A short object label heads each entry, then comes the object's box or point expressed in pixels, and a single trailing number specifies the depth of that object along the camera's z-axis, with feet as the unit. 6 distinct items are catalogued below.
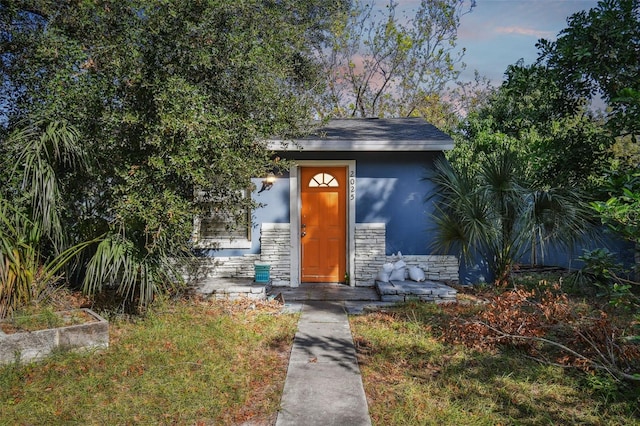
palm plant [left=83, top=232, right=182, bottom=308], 16.44
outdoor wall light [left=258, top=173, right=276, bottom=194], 25.82
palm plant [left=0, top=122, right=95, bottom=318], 16.08
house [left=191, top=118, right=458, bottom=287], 26.78
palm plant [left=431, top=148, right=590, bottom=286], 22.63
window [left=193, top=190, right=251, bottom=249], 26.61
